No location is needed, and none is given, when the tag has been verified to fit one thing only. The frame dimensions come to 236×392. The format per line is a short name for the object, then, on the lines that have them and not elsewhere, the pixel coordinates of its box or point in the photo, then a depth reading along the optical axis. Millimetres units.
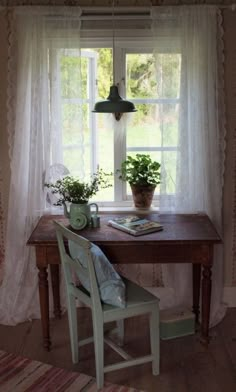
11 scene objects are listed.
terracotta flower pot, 3184
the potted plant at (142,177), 3182
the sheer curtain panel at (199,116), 2959
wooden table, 2674
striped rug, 2527
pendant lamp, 2559
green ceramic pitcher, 2824
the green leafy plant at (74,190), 2855
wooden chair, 2418
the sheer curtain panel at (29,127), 2969
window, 3021
